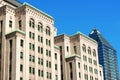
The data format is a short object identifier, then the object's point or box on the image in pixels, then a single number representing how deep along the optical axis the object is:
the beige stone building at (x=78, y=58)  109.00
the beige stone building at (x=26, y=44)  83.81
